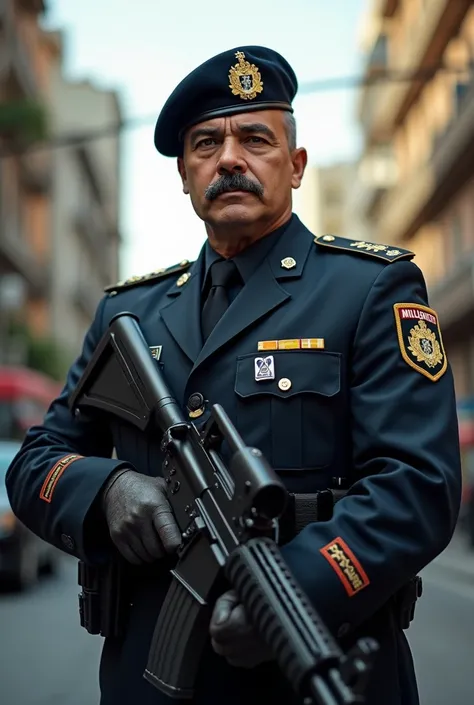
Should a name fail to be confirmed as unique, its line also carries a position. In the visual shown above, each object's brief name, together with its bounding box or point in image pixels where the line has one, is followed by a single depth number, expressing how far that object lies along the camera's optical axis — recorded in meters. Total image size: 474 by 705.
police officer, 2.00
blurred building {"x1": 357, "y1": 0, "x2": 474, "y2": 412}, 23.03
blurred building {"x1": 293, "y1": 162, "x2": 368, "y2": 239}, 83.56
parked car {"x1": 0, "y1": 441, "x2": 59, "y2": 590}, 10.09
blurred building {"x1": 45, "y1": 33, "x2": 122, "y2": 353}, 44.34
